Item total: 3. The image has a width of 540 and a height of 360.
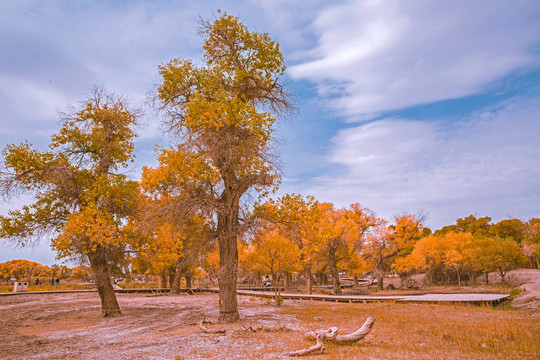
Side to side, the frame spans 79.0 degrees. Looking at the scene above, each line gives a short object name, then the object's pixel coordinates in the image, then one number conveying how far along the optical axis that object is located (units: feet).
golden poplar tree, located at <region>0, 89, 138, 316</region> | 47.39
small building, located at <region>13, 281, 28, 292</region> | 118.32
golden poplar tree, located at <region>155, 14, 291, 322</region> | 41.09
